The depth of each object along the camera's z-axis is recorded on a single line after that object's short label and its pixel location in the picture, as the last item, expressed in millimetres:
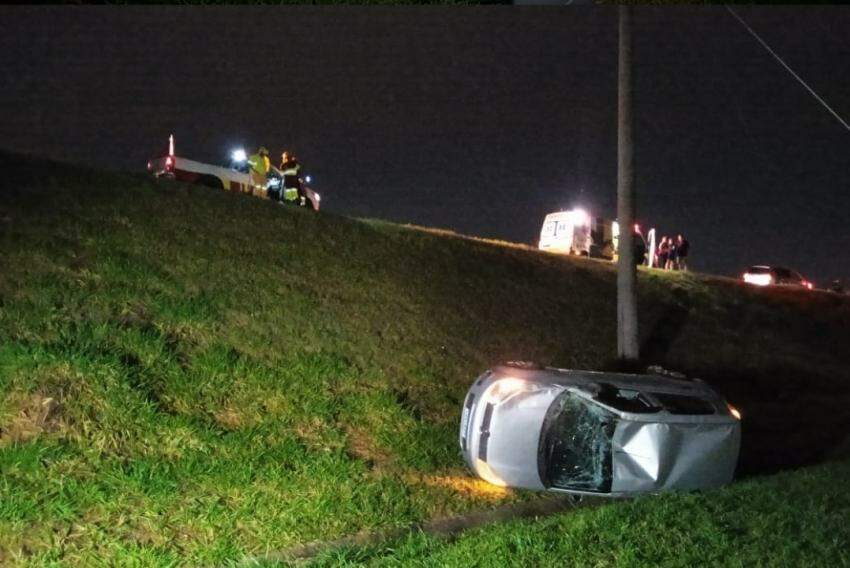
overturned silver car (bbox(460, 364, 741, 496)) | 7656
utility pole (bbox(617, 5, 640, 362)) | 13375
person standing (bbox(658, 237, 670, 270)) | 28125
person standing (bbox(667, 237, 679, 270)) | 27828
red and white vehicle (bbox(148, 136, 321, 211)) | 18188
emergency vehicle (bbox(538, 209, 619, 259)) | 26016
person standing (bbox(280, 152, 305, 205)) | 17828
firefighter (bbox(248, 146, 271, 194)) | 19047
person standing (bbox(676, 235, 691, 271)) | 27766
